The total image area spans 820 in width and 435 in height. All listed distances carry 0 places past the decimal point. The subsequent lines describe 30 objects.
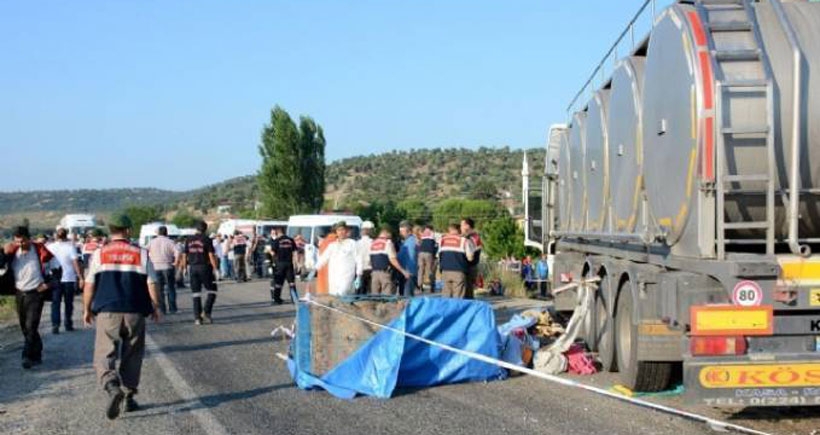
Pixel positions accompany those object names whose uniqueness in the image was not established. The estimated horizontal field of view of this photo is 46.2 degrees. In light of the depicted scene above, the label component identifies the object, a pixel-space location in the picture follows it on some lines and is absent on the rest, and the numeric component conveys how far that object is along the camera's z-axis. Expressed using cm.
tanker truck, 707
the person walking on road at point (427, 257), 1944
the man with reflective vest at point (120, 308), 869
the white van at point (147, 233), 3762
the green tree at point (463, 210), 5409
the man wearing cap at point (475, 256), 1485
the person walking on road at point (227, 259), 3481
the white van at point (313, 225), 3150
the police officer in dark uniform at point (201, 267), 1669
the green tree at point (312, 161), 6500
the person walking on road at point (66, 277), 1587
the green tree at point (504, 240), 3167
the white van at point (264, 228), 4006
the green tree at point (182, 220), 8071
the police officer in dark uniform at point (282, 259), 2055
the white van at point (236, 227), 4125
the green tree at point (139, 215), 7988
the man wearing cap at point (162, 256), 1797
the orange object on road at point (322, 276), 1394
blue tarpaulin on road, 943
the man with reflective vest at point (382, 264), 1567
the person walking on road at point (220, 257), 3506
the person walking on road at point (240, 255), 3281
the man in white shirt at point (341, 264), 1346
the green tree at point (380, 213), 5169
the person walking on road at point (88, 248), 2228
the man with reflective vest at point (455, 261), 1445
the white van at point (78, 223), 4028
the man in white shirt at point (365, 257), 1670
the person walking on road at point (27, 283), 1185
